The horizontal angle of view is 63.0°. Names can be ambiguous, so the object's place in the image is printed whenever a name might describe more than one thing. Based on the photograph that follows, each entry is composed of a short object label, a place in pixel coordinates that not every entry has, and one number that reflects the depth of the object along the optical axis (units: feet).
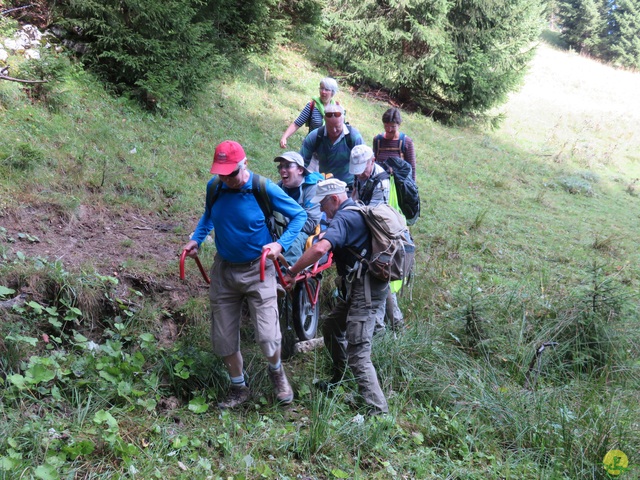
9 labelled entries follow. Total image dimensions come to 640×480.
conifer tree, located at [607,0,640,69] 136.46
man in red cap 13.76
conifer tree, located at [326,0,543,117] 53.47
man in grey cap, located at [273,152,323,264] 17.57
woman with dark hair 20.62
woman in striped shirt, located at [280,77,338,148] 22.52
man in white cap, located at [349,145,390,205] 16.96
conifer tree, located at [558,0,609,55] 147.74
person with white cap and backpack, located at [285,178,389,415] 13.83
